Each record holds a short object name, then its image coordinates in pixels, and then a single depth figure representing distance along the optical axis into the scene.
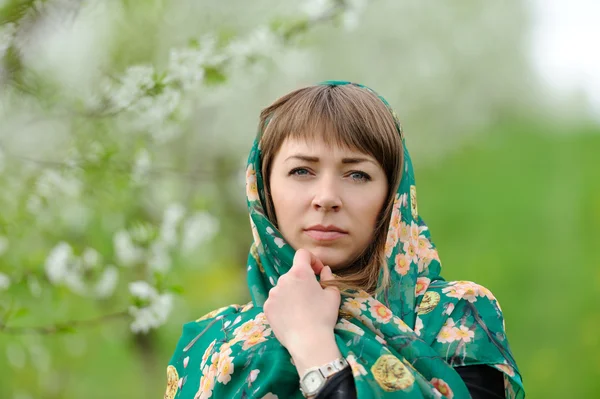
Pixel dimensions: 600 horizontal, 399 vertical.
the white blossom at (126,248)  3.23
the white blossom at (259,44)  2.72
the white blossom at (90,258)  3.15
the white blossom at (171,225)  3.27
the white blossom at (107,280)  3.39
